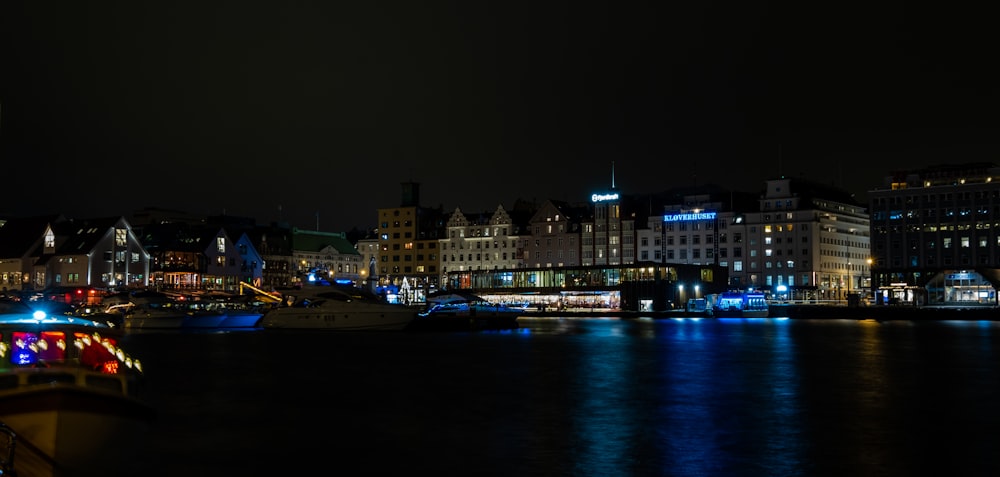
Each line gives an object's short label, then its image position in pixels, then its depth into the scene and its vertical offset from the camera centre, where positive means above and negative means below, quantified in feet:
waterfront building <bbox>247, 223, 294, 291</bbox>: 604.78 +27.10
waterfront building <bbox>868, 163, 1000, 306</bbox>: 496.23 +34.22
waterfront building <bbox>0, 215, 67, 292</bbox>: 481.46 +22.90
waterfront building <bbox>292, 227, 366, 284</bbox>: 634.84 +28.25
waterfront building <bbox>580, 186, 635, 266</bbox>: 577.84 +38.23
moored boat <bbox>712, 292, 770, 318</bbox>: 464.65 -2.26
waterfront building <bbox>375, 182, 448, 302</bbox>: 625.41 +7.89
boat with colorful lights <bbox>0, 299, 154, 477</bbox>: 59.62 -7.13
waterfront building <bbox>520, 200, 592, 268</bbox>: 593.01 +38.28
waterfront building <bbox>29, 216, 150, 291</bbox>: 459.73 +19.50
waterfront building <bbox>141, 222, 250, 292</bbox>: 501.97 +20.76
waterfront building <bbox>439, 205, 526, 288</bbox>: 625.41 +36.18
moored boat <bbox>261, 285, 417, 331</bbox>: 303.27 -3.90
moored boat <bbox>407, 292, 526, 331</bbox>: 320.70 -6.18
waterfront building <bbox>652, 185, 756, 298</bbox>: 559.79 +37.39
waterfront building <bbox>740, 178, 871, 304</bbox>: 540.11 +30.39
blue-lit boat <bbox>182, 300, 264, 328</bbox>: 333.42 -5.73
